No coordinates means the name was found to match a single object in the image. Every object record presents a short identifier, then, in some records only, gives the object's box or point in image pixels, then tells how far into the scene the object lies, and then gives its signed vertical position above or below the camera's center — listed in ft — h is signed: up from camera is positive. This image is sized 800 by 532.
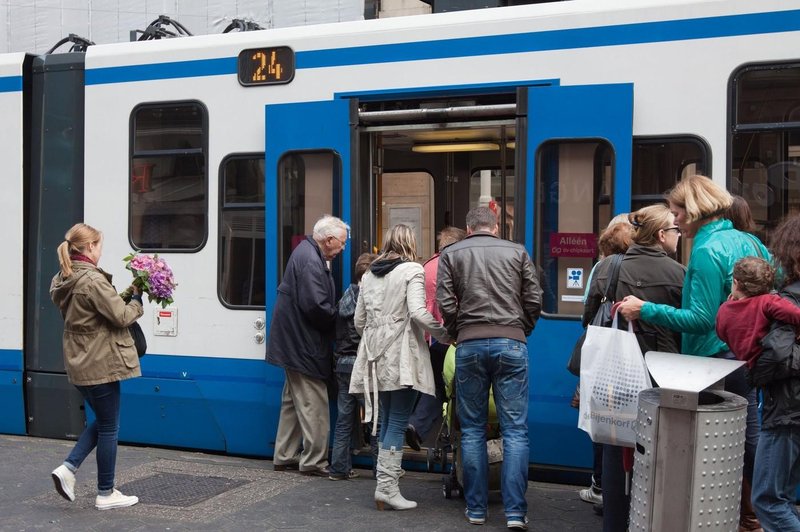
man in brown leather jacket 17.44 -1.61
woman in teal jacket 14.37 -0.26
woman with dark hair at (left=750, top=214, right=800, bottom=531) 12.94 -2.11
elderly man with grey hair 20.84 -1.97
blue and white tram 18.56 +2.24
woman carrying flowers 18.12 -1.80
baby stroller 19.11 -3.75
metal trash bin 13.05 -2.66
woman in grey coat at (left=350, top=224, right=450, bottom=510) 18.54 -1.89
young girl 13.07 -0.71
